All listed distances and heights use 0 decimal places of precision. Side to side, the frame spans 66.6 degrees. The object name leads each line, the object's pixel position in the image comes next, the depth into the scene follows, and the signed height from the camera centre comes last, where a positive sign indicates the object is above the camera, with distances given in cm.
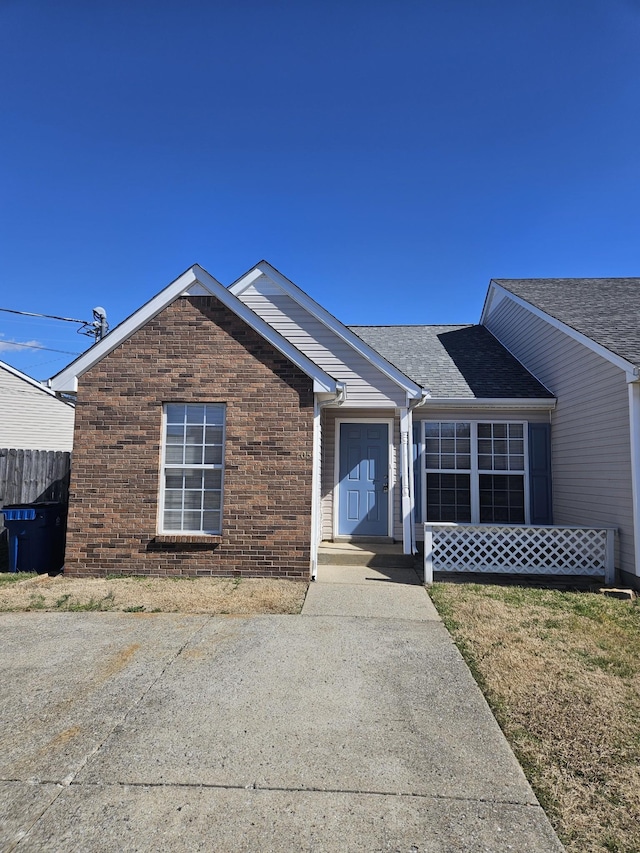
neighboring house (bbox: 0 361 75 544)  1817 +188
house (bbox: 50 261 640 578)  765 +41
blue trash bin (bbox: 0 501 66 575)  796 -120
